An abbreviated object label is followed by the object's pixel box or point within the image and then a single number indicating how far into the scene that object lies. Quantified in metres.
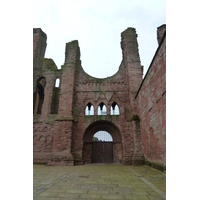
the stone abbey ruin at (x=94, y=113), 10.01
